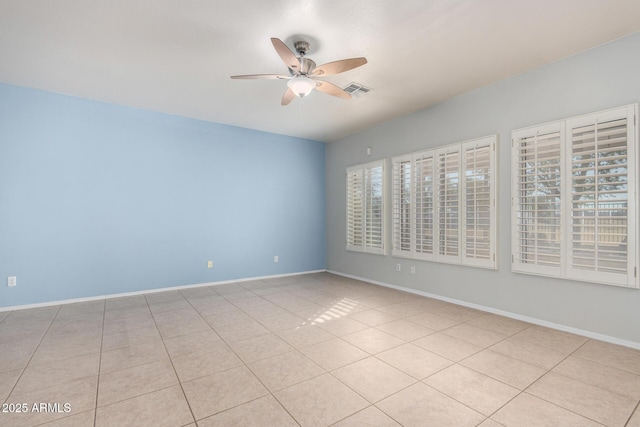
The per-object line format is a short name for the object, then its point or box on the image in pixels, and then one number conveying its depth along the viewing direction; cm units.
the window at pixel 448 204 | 384
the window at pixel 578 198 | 278
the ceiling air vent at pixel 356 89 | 383
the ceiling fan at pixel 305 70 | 255
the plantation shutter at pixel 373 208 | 546
